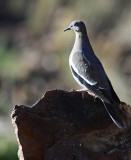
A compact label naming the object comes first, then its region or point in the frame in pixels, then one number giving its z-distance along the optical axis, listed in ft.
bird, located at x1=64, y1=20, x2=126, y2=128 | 35.58
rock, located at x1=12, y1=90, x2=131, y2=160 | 31.07
